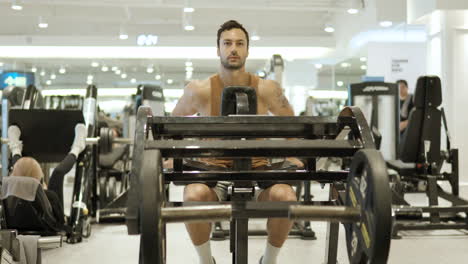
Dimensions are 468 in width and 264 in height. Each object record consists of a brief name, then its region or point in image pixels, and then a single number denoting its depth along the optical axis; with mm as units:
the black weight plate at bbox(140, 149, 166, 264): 1509
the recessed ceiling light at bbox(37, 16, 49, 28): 11891
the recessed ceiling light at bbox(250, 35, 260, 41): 12900
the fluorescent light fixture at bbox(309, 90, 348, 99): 19812
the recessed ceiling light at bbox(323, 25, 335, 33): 12381
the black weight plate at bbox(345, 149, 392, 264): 1512
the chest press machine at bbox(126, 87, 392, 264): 1532
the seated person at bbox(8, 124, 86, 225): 3635
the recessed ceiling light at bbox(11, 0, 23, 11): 9719
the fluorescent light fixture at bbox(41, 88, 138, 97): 20883
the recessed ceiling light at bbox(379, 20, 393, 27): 9703
